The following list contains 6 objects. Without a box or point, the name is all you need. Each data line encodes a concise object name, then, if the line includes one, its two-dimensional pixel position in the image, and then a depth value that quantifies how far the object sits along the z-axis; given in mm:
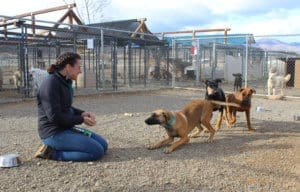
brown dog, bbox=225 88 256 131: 5424
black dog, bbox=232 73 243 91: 12381
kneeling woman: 3673
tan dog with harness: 4203
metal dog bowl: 3555
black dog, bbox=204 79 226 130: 5398
